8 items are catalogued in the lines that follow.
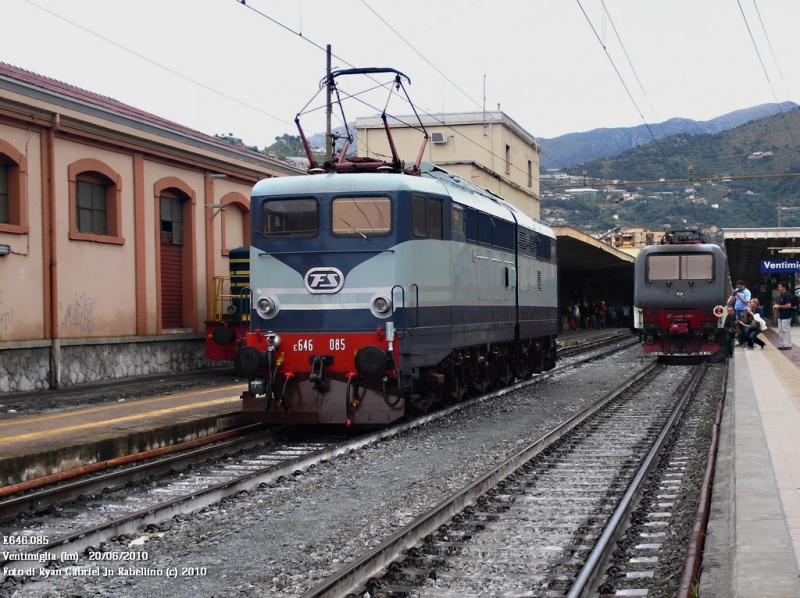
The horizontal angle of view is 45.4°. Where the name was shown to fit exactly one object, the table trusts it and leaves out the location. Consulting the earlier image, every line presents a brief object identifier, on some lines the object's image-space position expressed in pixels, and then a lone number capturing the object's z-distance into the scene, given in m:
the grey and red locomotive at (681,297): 24.59
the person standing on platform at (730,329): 24.57
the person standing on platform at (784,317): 24.52
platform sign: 33.66
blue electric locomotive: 11.73
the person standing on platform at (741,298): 26.17
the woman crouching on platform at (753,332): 26.94
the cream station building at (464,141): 50.66
